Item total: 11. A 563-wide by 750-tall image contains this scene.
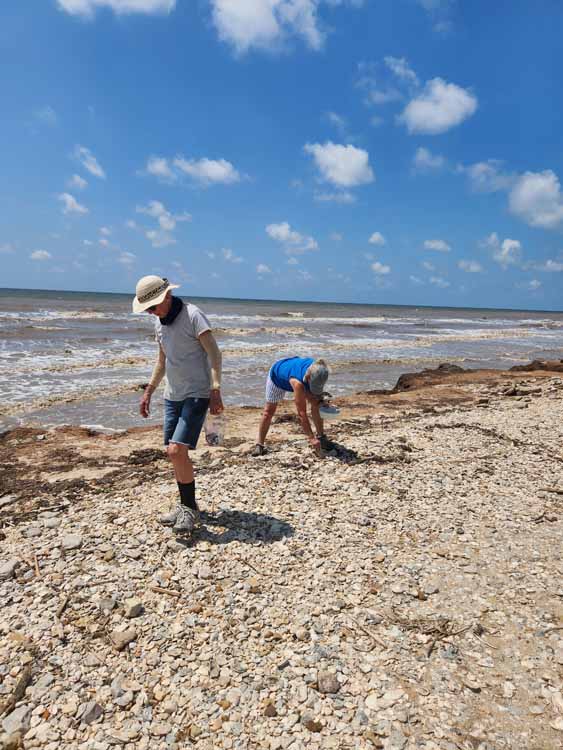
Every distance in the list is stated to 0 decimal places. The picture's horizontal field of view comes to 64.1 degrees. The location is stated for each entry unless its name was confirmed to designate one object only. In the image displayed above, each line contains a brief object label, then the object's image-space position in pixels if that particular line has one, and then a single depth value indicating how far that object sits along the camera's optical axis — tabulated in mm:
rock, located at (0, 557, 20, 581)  3560
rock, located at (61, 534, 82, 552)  3912
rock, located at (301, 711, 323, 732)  2449
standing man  3867
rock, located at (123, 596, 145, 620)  3209
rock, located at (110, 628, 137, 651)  2979
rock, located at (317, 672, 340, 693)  2666
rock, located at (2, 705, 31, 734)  2484
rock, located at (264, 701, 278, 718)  2547
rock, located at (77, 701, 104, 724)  2539
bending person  5809
